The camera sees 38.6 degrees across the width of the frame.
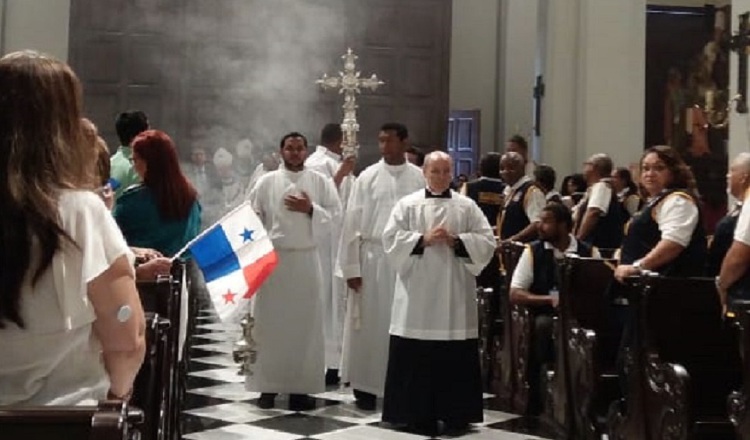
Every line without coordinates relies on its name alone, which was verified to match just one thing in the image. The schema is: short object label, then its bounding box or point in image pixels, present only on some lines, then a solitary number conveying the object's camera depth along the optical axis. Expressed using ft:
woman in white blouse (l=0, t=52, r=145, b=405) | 7.64
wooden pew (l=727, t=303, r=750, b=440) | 13.65
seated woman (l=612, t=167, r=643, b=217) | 32.07
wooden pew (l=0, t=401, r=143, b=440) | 6.66
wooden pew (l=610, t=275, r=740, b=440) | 16.69
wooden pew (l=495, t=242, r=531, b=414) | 23.82
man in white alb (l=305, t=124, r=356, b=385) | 27.40
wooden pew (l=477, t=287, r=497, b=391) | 27.07
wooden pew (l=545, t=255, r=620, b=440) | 19.84
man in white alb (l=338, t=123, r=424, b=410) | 24.54
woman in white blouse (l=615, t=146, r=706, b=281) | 18.19
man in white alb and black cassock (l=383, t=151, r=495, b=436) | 21.25
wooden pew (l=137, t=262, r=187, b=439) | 13.97
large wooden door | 50.52
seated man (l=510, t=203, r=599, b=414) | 23.18
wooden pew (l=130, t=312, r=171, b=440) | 11.80
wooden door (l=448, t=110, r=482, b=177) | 54.90
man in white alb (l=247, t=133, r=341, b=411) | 24.25
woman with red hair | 16.94
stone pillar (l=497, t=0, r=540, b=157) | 54.90
